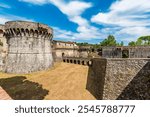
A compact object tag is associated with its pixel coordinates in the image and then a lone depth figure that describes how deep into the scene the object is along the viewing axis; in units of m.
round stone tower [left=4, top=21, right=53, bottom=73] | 26.69
